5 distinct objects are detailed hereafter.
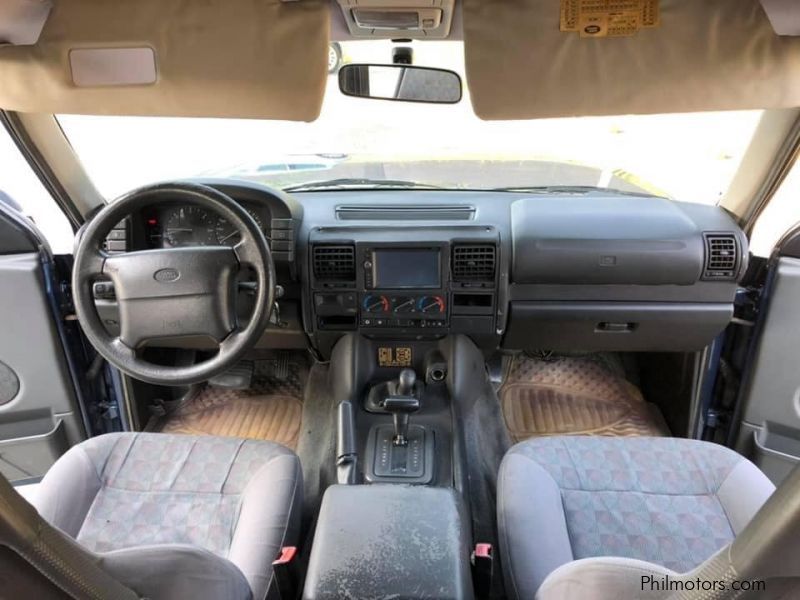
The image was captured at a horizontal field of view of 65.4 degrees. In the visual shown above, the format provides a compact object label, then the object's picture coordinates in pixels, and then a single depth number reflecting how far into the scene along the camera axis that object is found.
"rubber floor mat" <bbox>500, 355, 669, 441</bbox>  2.90
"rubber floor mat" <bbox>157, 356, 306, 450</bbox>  2.95
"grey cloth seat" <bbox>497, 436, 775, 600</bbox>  1.63
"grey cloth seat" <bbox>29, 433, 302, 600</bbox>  1.71
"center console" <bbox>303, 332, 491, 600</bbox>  1.24
